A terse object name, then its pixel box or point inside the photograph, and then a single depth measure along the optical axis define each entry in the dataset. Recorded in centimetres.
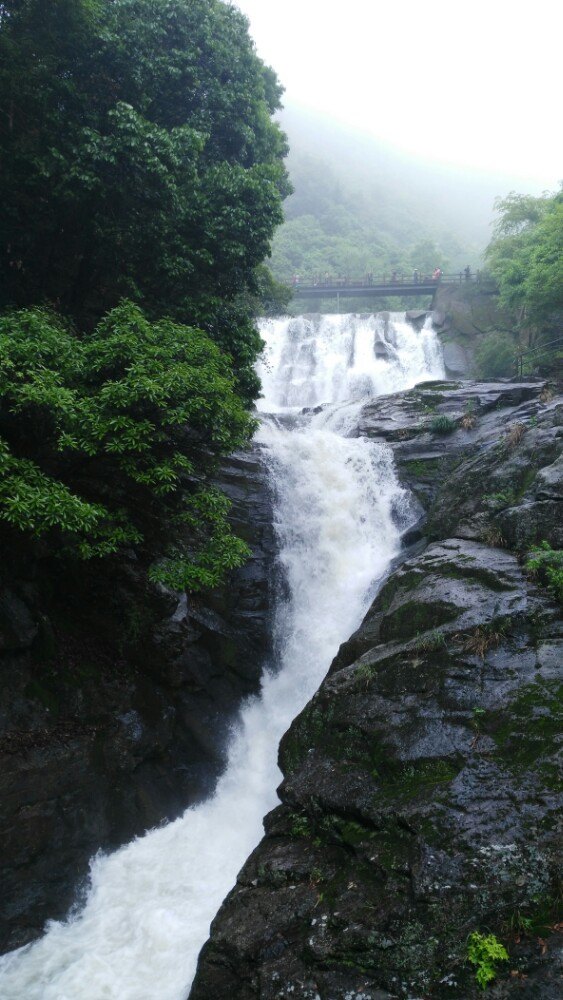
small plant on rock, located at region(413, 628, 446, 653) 783
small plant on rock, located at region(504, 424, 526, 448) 1168
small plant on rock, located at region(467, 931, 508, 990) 483
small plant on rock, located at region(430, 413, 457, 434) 1486
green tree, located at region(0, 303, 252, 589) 649
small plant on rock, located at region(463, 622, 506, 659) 761
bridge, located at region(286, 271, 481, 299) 3150
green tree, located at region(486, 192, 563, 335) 1833
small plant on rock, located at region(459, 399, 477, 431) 1481
